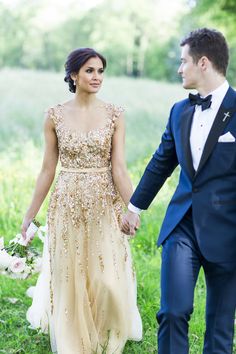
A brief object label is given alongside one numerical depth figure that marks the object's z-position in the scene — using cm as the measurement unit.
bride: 480
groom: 366
